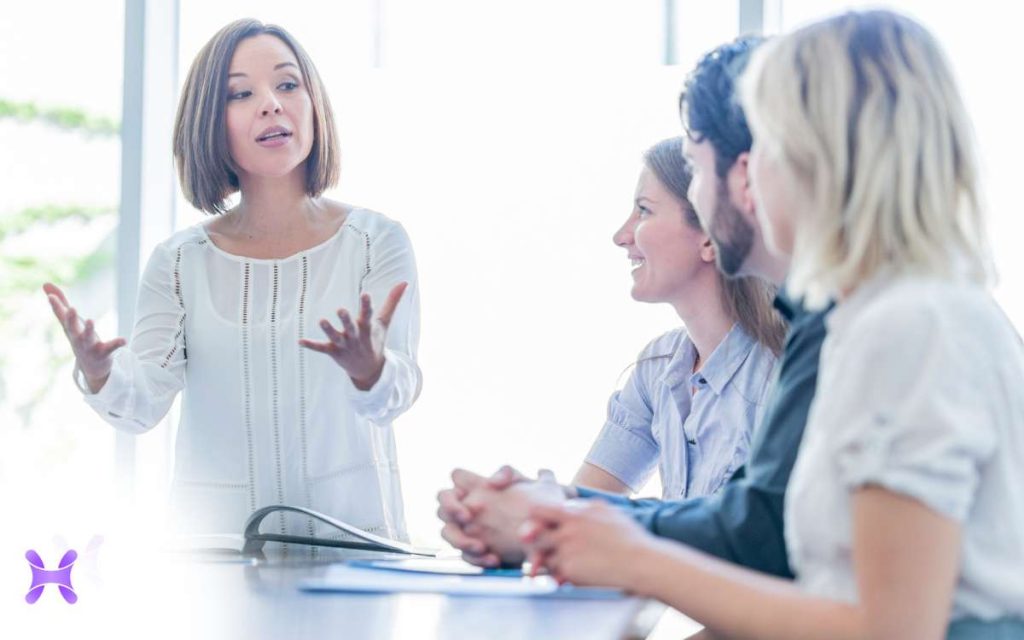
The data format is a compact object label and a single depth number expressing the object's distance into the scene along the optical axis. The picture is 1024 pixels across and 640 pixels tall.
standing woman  2.24
